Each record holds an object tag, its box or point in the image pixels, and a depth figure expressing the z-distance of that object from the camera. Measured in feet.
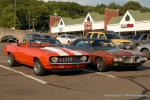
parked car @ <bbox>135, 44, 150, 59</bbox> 67.05
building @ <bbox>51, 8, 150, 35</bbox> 201.13
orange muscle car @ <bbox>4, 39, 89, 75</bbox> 39.63
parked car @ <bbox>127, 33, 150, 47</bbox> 83.38
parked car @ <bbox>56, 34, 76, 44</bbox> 148.01
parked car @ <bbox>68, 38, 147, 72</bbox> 44.04
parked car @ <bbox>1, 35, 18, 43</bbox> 186.88
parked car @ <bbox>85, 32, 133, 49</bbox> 84.02
